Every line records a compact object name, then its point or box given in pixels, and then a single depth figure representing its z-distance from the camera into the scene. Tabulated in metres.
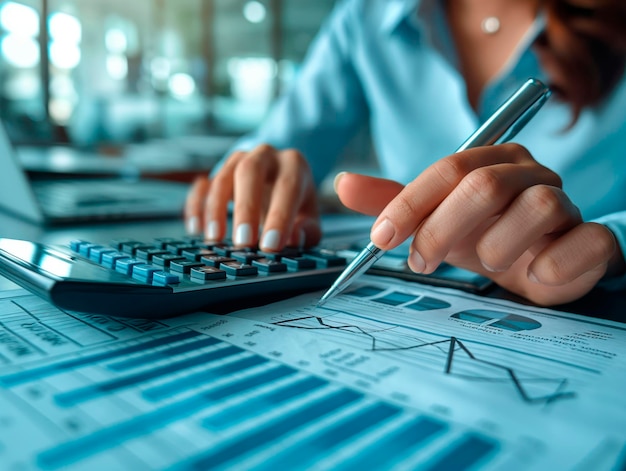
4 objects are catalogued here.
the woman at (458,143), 0.32
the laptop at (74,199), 0.62
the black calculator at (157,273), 0.26
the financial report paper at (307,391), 0.17
